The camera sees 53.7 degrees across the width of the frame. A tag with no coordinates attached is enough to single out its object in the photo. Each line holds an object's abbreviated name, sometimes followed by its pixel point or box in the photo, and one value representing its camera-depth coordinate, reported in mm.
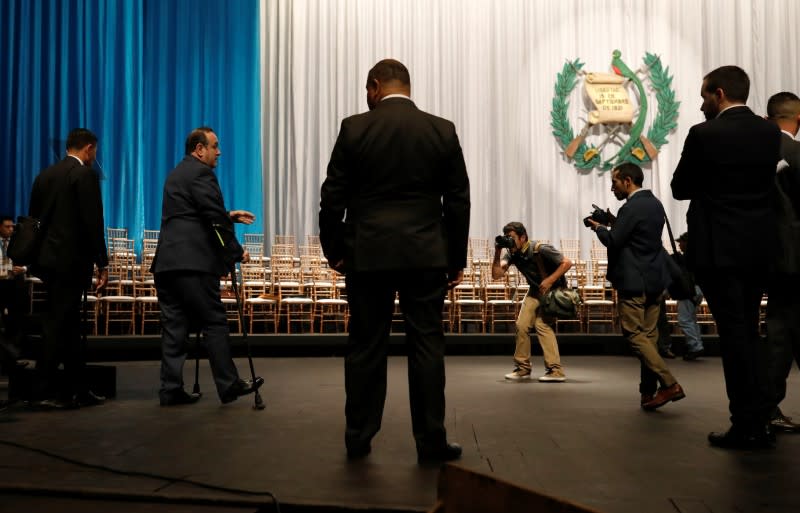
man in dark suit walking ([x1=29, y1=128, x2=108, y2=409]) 4039
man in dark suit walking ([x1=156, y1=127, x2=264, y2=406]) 4125
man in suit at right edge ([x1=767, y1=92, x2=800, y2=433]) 3236
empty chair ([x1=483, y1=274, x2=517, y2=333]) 10000
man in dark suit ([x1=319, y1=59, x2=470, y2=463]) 2752
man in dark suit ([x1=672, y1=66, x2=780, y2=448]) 2998
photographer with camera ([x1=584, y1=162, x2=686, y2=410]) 4152
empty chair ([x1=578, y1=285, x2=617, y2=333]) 9609
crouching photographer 5348
